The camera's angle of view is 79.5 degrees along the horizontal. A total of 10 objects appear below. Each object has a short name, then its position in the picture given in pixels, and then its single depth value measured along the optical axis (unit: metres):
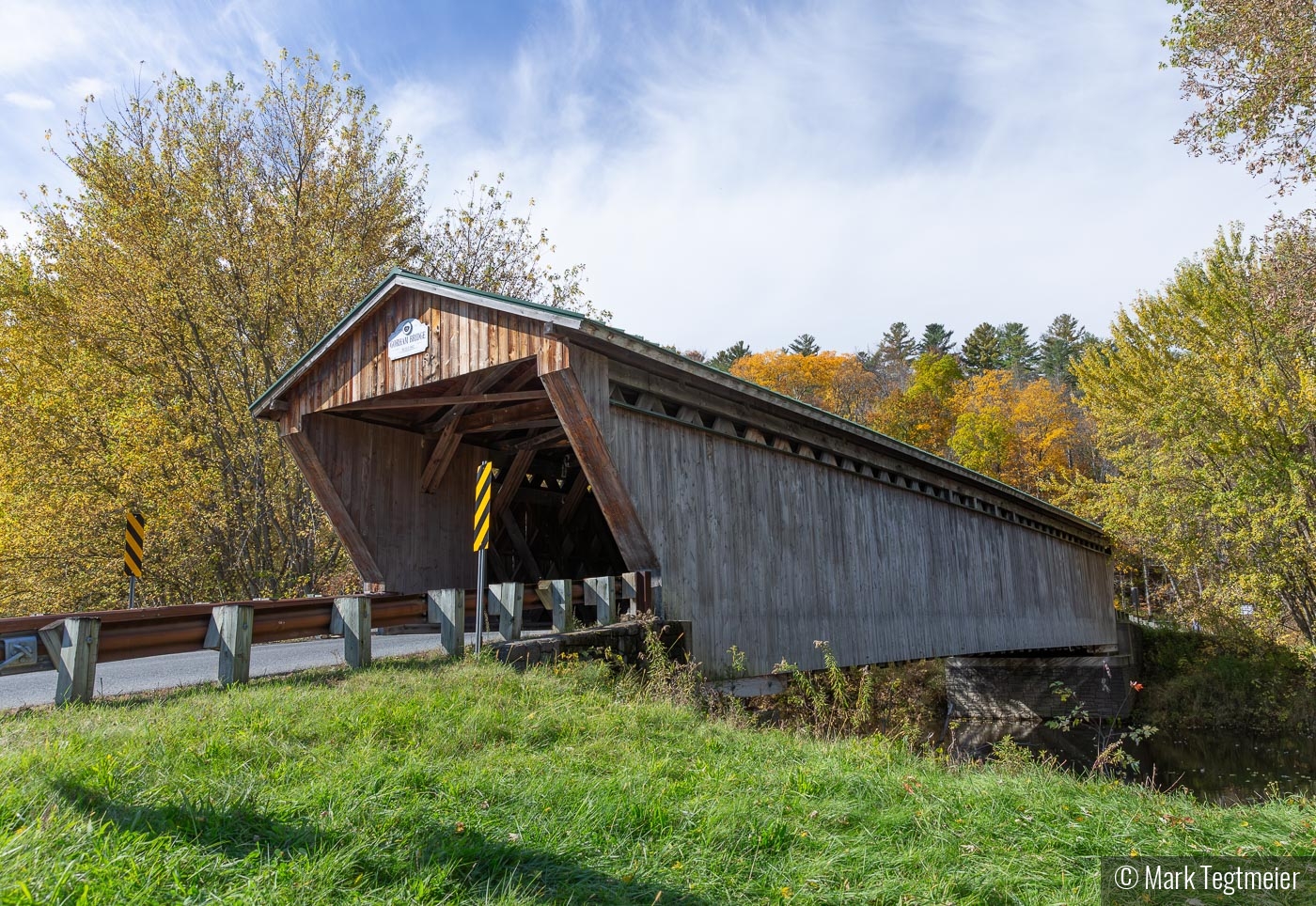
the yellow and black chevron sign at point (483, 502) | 6.62
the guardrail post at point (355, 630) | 5.93
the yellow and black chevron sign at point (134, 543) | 10.08
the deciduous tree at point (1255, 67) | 9.77
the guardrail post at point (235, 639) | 5.36
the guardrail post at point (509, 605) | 6.72
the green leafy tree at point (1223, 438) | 14.36
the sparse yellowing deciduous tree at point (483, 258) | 17.98
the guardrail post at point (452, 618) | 6.27
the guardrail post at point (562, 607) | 6.80
